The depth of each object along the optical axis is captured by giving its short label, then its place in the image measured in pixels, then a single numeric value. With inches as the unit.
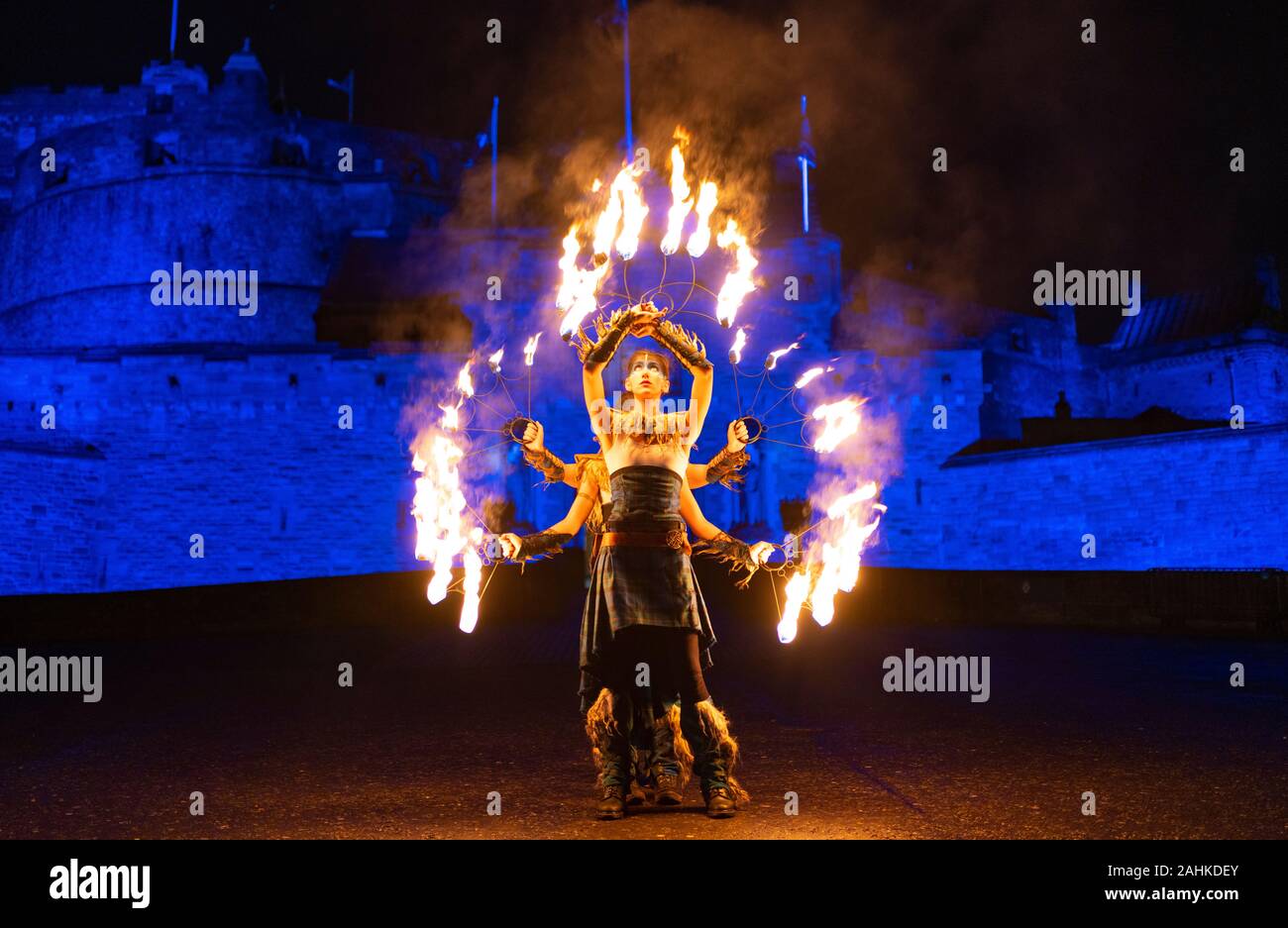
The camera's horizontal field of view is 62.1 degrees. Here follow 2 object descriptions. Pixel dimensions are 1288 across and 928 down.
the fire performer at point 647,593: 187.2
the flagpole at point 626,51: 1139.3
